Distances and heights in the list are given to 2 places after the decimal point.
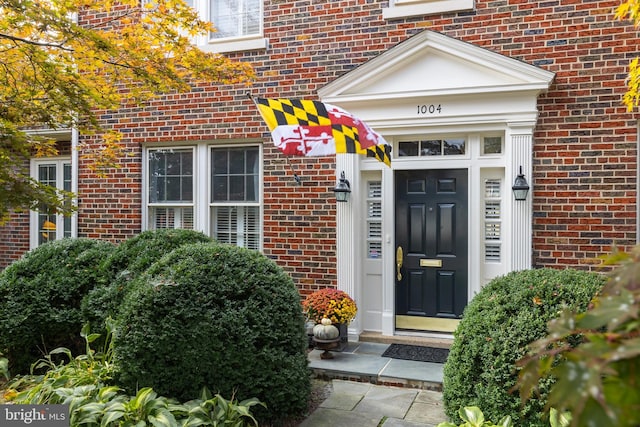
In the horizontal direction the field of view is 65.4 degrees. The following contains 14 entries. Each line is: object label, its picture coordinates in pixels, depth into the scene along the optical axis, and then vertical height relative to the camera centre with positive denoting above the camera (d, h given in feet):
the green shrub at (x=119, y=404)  11.14 -4.44
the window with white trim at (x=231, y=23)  22.88 +9.16
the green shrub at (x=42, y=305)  16.70 -2.99
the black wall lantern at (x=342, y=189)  20.83 +1.17
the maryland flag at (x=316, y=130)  17.05 +3.11
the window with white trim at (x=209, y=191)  23.57 +1.31
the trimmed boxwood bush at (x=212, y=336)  12.26 -2.96
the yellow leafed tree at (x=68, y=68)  13.78 +5.22
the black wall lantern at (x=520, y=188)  18.33 +1.12
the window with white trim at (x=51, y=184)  28.25 +1.73
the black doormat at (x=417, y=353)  18.39 -5.15
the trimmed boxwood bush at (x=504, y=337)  10.72 -2.65
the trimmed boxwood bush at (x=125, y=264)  16.39 -1.61
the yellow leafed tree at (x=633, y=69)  11.42 +3.74
